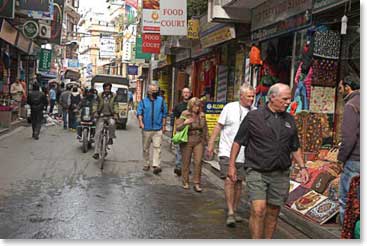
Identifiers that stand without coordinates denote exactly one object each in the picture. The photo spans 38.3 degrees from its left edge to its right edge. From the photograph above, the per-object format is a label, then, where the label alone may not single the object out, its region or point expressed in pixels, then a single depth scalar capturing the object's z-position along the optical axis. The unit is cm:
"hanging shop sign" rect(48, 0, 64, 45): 2614
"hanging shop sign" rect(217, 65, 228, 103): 1728
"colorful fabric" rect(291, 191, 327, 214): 729
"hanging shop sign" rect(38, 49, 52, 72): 3441
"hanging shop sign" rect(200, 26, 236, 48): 1485
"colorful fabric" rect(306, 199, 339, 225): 683
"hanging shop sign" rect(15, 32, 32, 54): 2302
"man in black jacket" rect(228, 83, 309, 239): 529
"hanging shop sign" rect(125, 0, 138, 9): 3983
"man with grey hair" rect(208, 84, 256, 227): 706
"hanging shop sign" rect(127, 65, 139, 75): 4842
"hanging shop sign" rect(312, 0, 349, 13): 880
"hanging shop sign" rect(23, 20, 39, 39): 2244
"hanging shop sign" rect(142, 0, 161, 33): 1694
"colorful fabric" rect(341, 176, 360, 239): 547
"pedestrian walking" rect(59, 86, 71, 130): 2095
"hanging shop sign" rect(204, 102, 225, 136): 1282
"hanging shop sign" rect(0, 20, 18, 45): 1944
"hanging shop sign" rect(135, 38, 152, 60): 2951
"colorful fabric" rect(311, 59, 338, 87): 981
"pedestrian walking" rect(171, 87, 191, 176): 1063
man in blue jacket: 1070
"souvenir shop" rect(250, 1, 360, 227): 855
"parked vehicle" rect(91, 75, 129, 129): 2253
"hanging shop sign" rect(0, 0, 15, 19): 1704
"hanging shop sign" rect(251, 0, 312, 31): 1063
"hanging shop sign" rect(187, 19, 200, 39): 1867
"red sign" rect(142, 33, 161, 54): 2003
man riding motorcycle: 1400
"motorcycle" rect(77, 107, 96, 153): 1373
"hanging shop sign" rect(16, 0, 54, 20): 1973
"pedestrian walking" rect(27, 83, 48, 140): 1652
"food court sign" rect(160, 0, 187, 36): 1538
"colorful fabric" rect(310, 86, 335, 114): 998
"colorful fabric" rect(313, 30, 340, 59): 955
